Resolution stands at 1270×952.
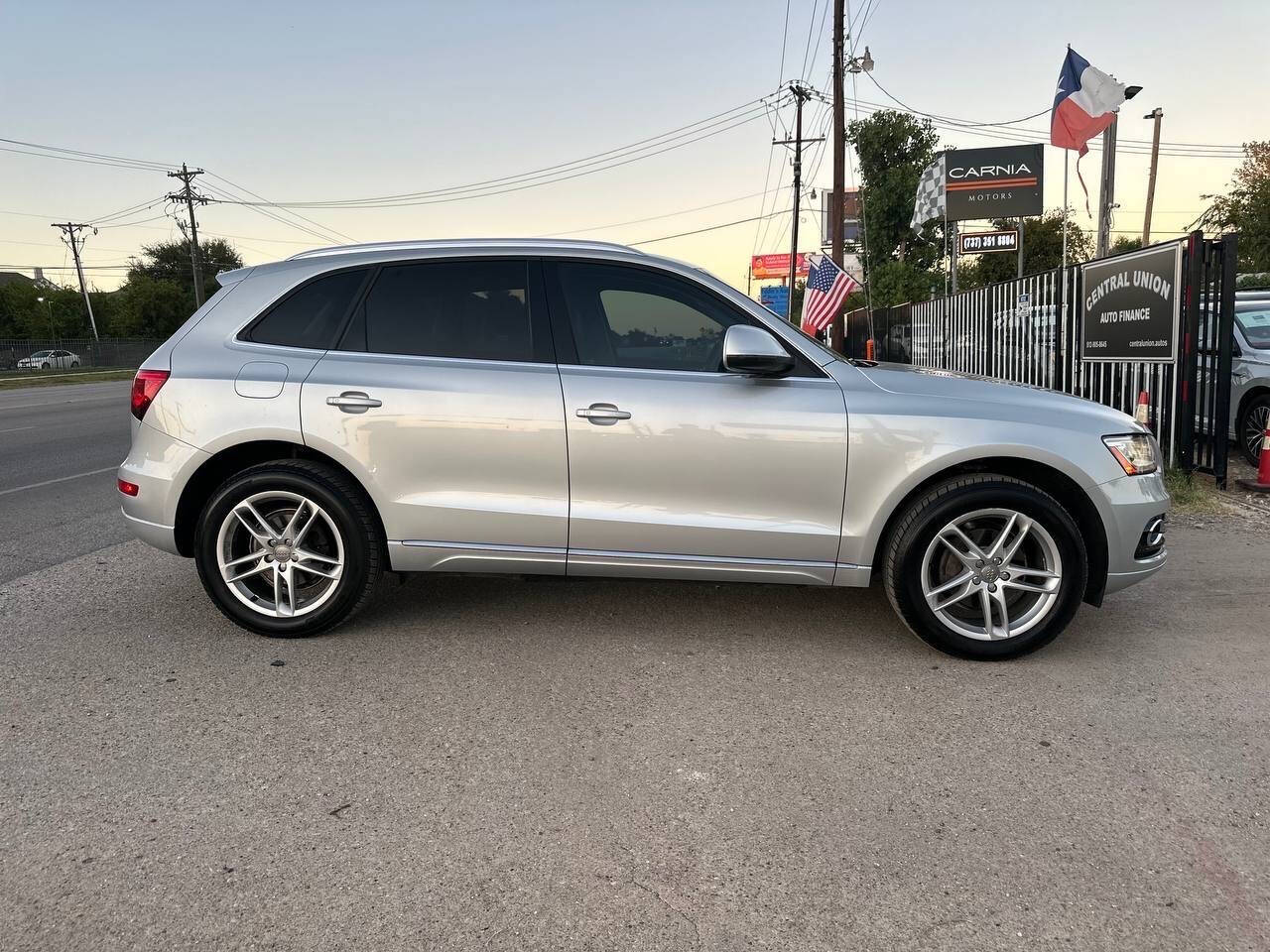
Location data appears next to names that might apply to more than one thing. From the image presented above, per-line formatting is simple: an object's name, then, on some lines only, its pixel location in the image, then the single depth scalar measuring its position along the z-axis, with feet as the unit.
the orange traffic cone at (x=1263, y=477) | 24.41
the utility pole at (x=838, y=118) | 72.33
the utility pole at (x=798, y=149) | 142.61
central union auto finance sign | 25.35
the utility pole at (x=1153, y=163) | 130.82
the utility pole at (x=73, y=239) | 250.06
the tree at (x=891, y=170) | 175.32
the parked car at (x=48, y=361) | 163.84
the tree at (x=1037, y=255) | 175.01
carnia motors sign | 84.69
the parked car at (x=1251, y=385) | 28.07
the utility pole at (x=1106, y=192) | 43.24
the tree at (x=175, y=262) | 277.85
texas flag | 33.32
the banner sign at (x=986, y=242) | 90.22
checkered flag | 82.48
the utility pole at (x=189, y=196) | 187.11
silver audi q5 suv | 12.49
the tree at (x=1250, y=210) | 96.43
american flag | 60.23
